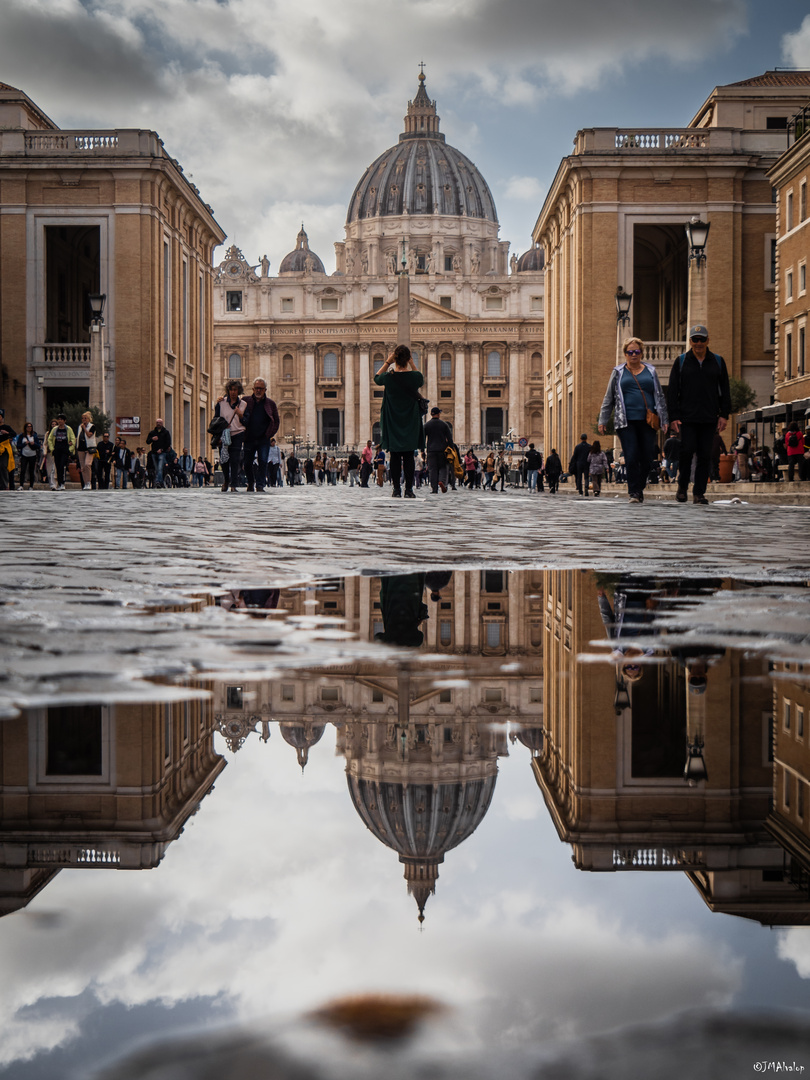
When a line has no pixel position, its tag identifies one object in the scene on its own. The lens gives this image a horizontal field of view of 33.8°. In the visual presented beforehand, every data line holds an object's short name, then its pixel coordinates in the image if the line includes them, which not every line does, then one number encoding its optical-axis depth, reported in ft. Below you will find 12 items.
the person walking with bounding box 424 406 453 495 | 78.48
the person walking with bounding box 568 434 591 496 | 96.89
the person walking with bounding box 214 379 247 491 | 65.36
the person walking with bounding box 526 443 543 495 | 152.25
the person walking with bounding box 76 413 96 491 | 90.71
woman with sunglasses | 45.60
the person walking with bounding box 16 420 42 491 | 89.86
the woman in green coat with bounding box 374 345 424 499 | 52.03
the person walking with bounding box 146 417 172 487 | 94.79
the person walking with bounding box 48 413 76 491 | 86.48
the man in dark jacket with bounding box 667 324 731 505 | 43.70
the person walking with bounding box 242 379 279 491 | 61.87
